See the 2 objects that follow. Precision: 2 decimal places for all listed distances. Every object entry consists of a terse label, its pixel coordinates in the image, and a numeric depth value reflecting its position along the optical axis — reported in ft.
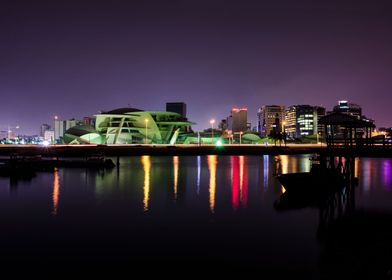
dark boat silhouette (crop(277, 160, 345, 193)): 114.32
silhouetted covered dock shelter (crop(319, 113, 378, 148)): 114.42
